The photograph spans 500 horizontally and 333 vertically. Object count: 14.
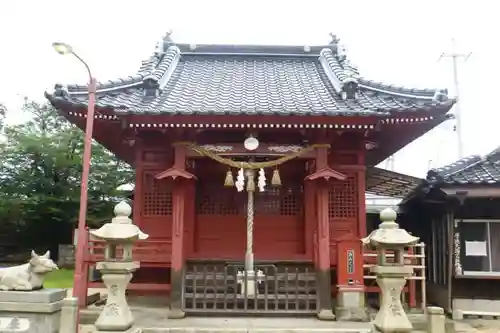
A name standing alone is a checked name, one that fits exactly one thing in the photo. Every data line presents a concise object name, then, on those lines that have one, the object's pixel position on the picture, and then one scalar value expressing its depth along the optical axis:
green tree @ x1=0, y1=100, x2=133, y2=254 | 22.09
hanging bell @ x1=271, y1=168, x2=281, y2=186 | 10.79
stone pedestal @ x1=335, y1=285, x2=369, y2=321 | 9.75
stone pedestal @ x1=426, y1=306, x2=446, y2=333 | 8.25
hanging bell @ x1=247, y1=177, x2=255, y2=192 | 10.65
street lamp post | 8.23
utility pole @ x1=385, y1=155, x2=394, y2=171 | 52.11
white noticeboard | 11.48
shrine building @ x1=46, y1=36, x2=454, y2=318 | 10.23
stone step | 8.73
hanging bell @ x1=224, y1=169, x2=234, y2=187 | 10.76
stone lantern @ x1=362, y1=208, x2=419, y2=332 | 7.49
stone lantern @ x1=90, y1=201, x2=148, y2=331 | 7.56
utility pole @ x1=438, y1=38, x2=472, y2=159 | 32.00
